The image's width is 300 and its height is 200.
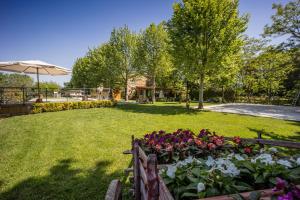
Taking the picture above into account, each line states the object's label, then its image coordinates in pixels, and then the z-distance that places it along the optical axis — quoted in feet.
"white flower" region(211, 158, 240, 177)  4.85
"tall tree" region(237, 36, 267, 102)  76.02
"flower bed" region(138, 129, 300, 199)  4.20
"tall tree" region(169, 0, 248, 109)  38.86
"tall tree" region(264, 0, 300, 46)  47.62
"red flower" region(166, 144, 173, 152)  7.89
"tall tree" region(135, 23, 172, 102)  71.87
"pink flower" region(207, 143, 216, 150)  8.54
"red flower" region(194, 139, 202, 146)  8.52
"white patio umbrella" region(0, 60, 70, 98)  31.40
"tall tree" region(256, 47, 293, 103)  69.23
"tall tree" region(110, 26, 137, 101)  74.90
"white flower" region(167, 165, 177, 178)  4.75
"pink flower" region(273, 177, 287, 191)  3.26
